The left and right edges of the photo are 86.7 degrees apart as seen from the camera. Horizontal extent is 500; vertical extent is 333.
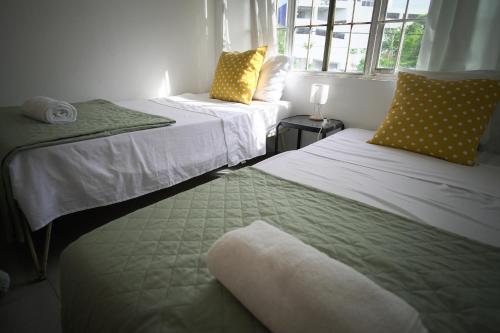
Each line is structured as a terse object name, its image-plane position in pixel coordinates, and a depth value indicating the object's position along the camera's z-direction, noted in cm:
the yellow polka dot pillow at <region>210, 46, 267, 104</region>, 237
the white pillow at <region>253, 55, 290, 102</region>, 248
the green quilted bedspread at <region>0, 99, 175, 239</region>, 114
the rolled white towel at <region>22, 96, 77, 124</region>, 147
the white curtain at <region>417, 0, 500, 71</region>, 155
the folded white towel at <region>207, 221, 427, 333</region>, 41
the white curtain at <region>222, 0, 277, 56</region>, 258
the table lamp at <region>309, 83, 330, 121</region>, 218
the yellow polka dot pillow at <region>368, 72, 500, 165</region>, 135
